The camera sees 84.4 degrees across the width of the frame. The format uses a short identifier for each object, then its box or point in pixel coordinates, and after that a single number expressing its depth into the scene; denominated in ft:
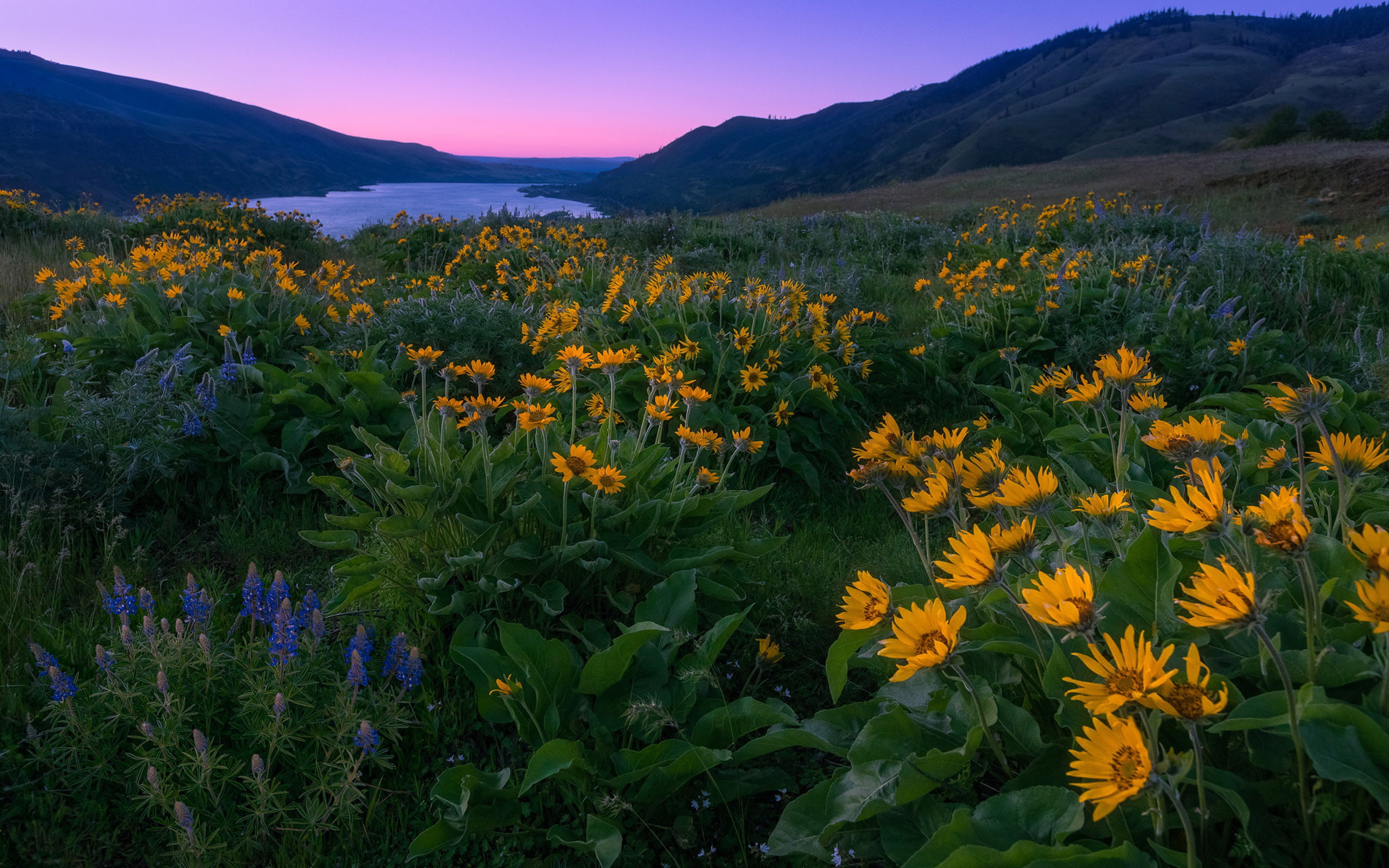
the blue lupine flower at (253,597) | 6.54
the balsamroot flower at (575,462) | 6.75
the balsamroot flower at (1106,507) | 4.70
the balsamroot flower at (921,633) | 3.87
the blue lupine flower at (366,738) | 5.42
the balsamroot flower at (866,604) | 4.53
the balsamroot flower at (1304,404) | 4.36
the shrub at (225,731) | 5.44
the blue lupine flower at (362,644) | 6.10
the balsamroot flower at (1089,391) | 6.32
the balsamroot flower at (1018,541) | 4.38
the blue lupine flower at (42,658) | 5.95
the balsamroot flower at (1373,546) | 3.41
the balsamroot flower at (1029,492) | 4.62
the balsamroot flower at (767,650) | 7.09
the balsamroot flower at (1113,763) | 3.01
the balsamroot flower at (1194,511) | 3.68
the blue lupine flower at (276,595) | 6.27
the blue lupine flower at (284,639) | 5.95
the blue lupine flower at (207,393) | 10.78
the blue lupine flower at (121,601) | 6.14
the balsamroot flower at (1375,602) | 3.25
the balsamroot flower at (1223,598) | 2.97
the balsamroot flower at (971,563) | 3.95
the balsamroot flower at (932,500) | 4.94
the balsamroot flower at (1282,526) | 3.34
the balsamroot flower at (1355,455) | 4.59
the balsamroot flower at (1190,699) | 2.94
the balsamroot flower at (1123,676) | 3.03
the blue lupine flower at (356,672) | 5.80
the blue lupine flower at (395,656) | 6.38
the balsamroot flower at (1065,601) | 3.37
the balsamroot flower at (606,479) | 6.97
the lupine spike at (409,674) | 6.27
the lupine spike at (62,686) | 5.71
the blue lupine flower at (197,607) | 6.36
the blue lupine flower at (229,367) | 11.50
